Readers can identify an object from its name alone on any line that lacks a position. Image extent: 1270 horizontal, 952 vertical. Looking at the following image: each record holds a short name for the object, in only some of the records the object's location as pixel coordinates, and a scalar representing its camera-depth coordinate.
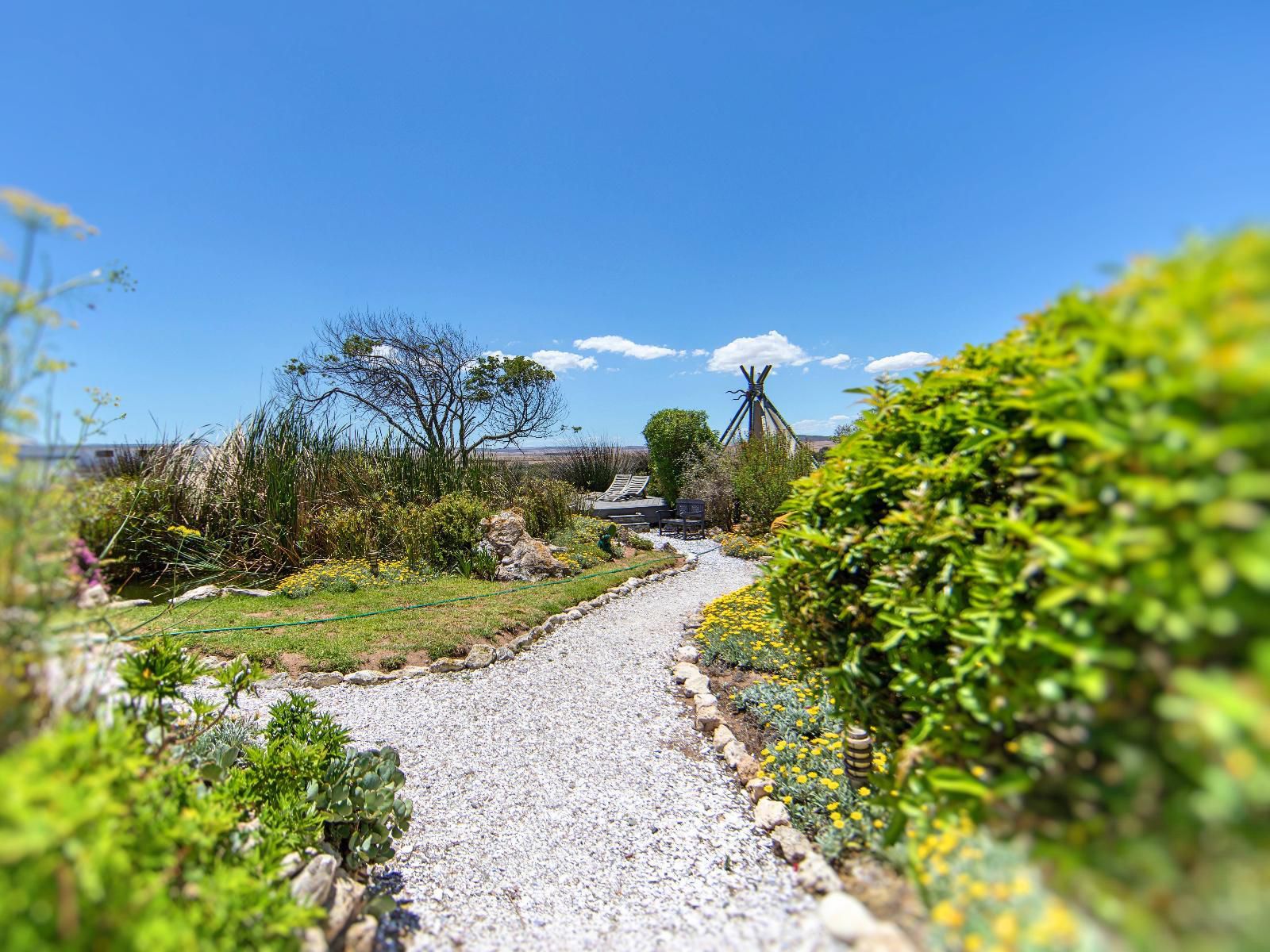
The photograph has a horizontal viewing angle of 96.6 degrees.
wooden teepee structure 16.09
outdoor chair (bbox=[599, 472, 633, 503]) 17.98
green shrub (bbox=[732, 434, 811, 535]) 11.94
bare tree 17.64
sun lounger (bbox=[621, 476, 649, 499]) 18.28
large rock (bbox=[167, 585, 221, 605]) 6.59
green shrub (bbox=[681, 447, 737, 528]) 14.15
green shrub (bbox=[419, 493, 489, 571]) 8.67
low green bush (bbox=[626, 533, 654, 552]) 11.23
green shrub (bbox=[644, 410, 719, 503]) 16.91
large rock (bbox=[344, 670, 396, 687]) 4.66
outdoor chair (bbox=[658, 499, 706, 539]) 13.70
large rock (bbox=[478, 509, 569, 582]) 8.29
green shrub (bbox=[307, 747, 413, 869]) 2.18
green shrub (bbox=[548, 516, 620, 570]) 9.33
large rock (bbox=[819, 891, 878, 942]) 1.39
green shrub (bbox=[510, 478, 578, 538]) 10.51
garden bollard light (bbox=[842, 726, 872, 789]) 2.58
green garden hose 5.09
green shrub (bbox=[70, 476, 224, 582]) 6.78
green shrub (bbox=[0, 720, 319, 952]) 0.76
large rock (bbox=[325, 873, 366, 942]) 1.85
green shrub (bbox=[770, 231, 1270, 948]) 0.64
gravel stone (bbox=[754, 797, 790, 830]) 2.68
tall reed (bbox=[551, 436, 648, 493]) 20.09
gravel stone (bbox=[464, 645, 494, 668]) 5.08
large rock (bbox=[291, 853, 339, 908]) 1.75
